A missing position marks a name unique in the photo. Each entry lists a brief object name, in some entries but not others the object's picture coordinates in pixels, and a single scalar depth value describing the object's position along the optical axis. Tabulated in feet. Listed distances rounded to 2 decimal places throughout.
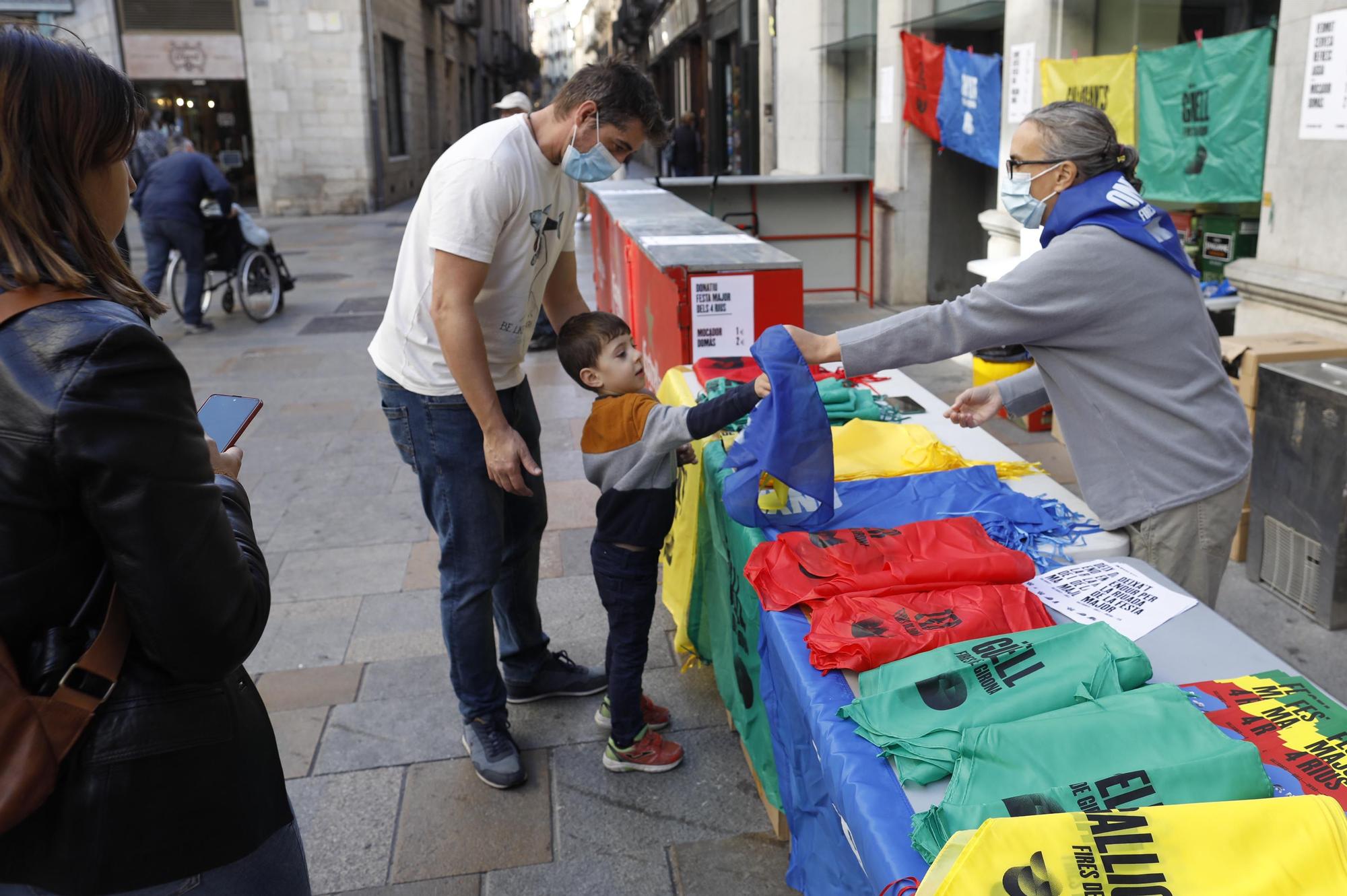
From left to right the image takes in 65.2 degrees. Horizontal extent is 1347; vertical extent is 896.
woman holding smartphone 4.07
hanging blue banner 28.25
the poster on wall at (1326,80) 14.75
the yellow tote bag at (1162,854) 4.37
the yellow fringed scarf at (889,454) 10.37
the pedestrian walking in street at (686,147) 64.69
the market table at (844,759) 5.49
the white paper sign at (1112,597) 7.18
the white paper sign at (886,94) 35.68
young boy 9.29
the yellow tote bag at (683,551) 11.89
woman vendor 7.80
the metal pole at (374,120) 74.13
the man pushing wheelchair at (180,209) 32.76
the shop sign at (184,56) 71.92
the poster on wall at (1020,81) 25.11
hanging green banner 17.71
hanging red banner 31.71
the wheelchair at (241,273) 34.81
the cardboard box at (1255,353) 14.57
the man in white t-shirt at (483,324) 8.92
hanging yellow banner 20.83
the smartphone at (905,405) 12.37
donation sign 16.14
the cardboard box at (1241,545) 15.28
